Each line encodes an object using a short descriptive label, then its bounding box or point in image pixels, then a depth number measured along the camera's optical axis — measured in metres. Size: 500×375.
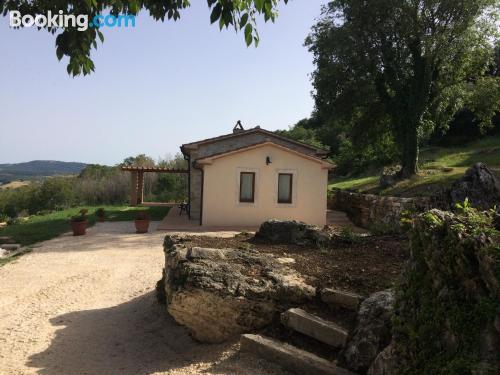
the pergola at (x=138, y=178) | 22.25
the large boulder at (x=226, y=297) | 4.59
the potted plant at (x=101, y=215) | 19.44
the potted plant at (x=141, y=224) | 15.52
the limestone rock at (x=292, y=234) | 7.15
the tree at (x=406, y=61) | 17.81
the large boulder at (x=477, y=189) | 7.64
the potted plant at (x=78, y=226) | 14.80
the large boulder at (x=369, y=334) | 3.46
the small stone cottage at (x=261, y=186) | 16.45
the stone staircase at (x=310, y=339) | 3.68
